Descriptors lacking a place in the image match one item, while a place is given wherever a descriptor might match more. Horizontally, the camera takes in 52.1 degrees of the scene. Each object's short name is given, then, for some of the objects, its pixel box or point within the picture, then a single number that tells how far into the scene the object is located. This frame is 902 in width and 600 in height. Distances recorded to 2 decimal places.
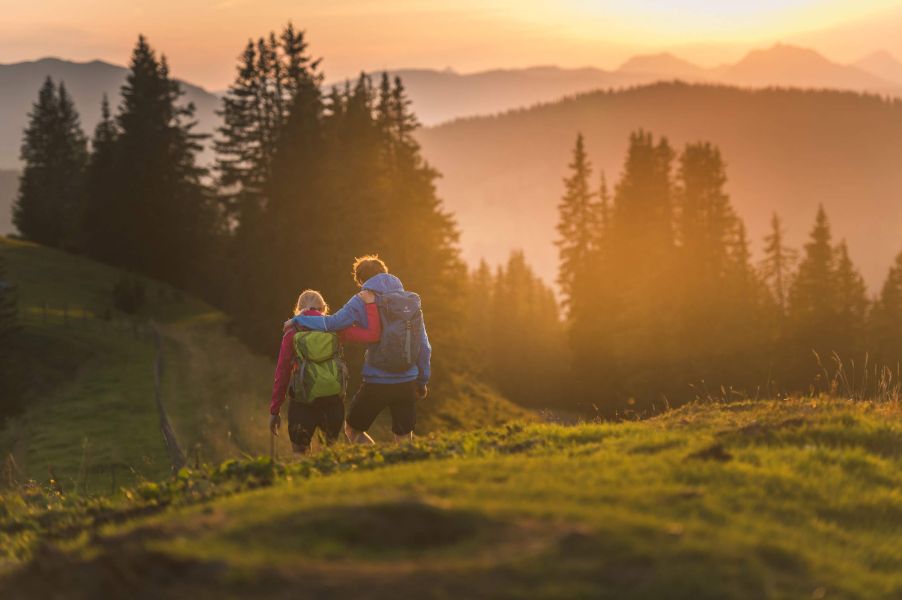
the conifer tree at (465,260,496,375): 100.94
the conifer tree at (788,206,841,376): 58.34
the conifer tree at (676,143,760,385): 62.09
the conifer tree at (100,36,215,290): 66.56
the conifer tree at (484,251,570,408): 81.50
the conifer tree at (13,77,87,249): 77.38
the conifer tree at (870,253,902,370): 59.00
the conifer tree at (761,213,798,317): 85.70
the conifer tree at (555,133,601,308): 73.75
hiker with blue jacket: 11.49
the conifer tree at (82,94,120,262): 67.62
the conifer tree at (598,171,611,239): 77.00
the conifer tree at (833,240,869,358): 58.84
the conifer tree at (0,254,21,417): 34.91
